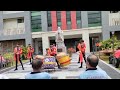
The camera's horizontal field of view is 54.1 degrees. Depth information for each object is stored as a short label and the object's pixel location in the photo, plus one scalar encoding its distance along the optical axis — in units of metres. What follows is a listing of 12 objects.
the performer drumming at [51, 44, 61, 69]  5.51
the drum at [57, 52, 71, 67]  5.23
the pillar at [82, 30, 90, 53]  13.02
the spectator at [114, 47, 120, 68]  4.78
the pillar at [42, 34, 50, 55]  13.82
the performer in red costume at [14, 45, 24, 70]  5.13
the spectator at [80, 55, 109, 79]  1.30
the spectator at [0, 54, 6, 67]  5.83
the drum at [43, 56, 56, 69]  4.62
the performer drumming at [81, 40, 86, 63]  4.90
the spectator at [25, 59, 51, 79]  1.29
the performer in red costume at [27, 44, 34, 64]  6.46
